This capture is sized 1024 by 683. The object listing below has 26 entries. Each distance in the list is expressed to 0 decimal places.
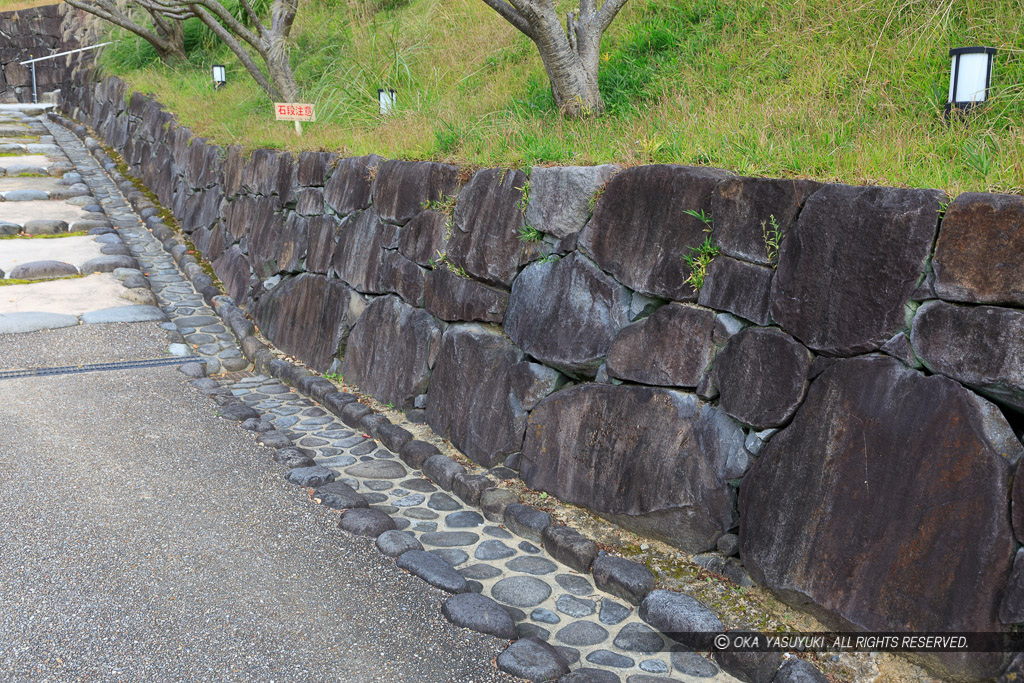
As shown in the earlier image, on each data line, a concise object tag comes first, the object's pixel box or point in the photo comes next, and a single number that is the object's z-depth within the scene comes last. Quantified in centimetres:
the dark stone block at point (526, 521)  379
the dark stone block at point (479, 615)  312
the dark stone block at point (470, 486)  417
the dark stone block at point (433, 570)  343
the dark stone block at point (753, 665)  278
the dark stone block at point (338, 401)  543
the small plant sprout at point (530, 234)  407
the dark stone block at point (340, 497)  412
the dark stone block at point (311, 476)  437
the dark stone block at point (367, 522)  386
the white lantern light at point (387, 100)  652
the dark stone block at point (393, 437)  481
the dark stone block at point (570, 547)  352
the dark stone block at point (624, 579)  327
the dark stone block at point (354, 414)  524
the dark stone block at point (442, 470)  438
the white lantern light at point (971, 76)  325
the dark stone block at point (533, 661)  287
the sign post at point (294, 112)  677
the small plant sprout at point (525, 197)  413
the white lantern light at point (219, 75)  1021
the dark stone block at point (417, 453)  463
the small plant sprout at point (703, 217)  321
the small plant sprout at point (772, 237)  296
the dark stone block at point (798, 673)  265
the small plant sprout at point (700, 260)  320
